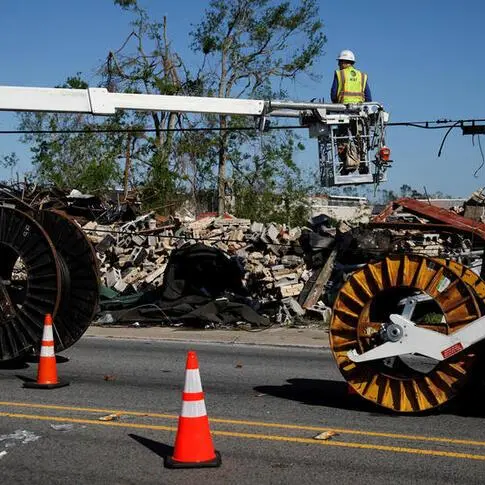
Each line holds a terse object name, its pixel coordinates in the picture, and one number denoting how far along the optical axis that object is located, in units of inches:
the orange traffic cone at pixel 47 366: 368.8
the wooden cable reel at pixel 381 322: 291.6
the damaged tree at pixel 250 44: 1589.6
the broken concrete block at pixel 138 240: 845.2
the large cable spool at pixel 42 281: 407.5
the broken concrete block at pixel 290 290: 687.7
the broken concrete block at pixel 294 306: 665.6
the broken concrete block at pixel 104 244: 825.5
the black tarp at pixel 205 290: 651.5
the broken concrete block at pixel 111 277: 772.2
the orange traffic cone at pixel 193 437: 245.4
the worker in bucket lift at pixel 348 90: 467.5
